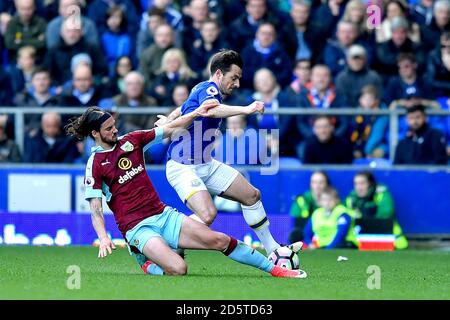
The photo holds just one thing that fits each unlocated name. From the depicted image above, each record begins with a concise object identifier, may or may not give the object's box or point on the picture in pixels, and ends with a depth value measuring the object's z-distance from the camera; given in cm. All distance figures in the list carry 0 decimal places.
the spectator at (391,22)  1864
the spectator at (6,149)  1730
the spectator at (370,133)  1700
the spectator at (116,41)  1933
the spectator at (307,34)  1881
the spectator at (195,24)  1891
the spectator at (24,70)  1884
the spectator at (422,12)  1905
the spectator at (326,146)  1689
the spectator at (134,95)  1761
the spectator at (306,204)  1655
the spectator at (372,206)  1652
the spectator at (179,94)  1730
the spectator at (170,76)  1786
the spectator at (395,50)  1838
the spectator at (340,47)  1845
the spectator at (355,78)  1770
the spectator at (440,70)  1811
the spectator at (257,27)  1878
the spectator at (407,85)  1783
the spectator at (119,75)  1836
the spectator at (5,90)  1862
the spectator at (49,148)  1730
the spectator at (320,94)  1748
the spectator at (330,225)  1631
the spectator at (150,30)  1898
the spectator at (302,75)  1789
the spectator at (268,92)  1752
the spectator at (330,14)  1895
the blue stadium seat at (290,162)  1705
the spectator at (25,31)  1941
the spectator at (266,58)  1830
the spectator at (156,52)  1856
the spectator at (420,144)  1673
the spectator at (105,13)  1961
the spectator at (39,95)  1805
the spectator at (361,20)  1859
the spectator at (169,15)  1934
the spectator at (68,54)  1884
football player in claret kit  1139
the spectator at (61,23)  1914
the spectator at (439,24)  1877
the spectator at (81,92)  1784
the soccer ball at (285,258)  1191
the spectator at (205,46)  1848
